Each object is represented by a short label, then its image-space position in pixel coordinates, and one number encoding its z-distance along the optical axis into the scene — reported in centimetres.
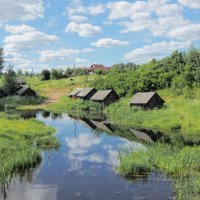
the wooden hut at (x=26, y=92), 9381
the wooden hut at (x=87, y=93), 8244
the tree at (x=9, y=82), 9325
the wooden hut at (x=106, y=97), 7394
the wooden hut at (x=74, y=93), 9101
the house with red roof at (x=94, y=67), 16812
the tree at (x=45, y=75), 13930
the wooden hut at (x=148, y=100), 5748
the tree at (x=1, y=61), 8442
